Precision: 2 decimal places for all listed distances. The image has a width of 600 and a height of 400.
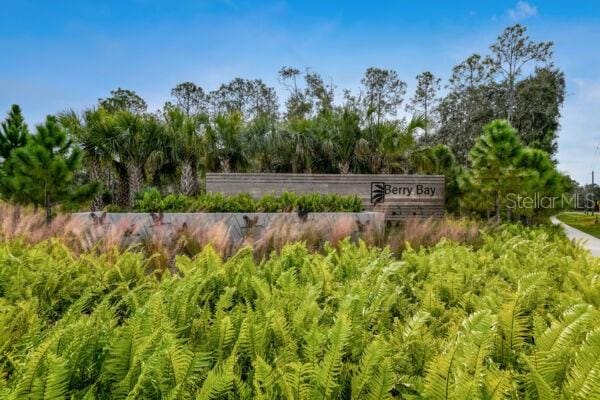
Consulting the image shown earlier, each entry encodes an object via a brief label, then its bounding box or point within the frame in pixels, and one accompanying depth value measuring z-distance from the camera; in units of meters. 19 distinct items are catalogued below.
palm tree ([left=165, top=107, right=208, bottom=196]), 18.77
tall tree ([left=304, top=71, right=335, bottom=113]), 40.00
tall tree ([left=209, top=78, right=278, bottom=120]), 48.78
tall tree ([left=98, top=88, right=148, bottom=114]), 44.38
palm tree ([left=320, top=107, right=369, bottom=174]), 17.59
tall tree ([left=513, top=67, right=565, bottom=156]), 35.25
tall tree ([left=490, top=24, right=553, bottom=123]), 31.80
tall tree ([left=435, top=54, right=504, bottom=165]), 37.88
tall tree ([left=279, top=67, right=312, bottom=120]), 39.97
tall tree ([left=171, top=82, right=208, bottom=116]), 49.49
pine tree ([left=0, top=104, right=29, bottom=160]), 17.42
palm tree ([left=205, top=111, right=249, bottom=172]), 18.25
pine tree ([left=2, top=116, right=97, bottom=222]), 11.95
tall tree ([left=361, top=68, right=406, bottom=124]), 39.25
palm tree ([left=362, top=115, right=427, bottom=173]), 17.33
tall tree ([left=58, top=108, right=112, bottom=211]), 18.52
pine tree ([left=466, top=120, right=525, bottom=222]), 11.95
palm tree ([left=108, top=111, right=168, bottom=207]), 18.69
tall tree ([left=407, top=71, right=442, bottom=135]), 42.11
